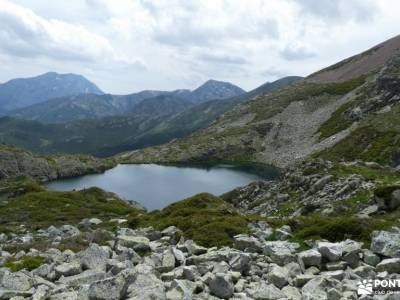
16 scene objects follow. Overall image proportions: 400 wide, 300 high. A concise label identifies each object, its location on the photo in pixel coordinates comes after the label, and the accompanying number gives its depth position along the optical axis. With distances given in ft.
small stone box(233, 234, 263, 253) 66.90
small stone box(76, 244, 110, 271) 59.52
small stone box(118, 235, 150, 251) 76.18
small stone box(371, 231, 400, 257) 54.39
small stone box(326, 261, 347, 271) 54.80
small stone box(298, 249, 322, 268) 56.80
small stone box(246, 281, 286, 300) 45.40
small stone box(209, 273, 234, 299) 47.80
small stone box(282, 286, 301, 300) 45.44
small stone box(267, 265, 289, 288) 49.88
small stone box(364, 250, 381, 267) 54.50
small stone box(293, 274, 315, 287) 49.34
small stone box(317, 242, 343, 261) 57.11
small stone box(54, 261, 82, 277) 58.23
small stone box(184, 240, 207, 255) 67.46
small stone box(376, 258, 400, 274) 50.34
